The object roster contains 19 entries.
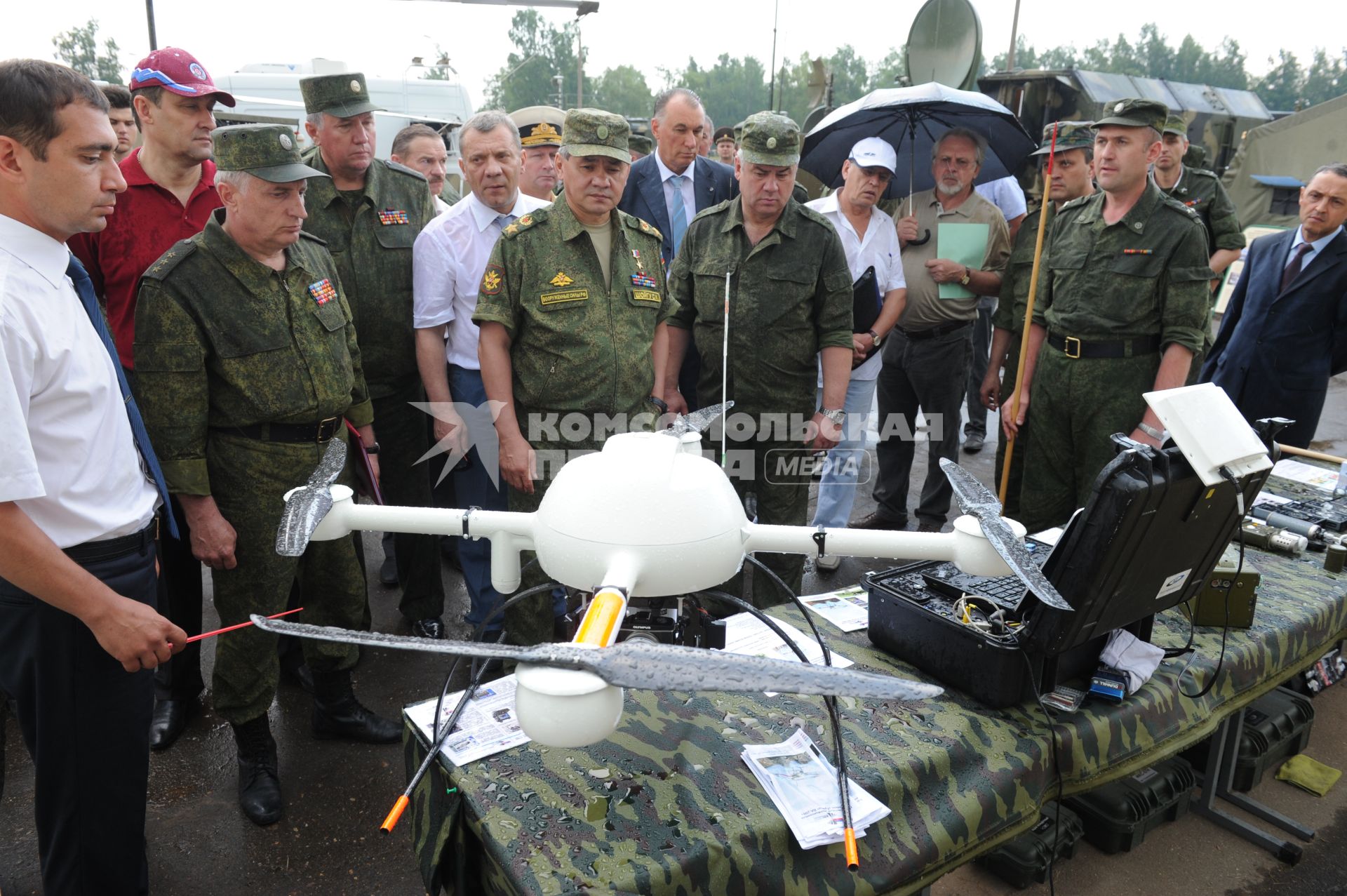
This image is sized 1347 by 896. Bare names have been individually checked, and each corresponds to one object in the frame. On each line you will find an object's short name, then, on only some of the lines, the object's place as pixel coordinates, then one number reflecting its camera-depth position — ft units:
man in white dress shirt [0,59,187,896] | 5.85
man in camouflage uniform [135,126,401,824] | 8.06
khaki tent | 41.32
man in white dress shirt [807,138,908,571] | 14.01
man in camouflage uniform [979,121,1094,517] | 14.42
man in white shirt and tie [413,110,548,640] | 11.44
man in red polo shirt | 9.71
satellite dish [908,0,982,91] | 22.97
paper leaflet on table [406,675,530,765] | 5.97
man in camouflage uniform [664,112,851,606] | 11.74
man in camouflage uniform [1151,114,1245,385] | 16.94
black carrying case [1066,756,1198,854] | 8.77
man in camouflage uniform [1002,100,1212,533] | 11.67
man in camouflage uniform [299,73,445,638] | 11.50
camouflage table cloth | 5.12
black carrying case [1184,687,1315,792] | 9.80
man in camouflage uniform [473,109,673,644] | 9.97
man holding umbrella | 15.46
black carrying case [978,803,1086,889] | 8.16
